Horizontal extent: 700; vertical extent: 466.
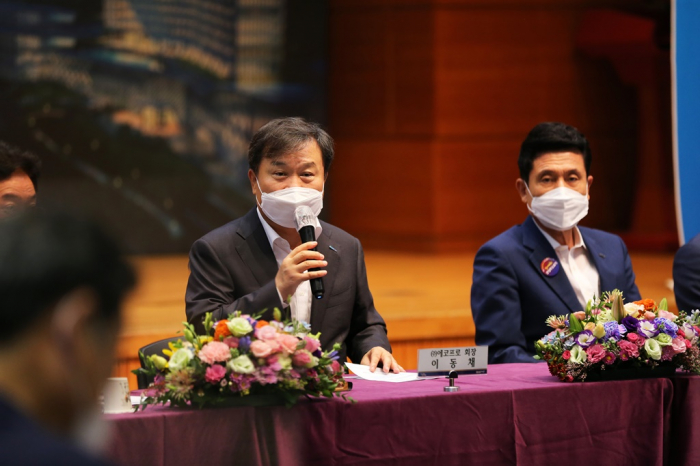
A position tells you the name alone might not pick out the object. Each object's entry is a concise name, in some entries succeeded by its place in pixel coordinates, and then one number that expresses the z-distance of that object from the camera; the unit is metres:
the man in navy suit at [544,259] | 6.92
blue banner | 9.85
